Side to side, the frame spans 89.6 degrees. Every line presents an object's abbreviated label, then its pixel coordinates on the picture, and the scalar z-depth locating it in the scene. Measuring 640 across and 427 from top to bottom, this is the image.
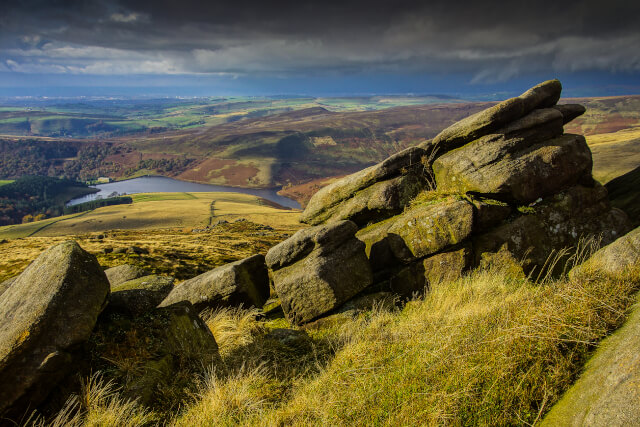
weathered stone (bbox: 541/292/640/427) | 3.75
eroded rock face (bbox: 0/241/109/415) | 6.25
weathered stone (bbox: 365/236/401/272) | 14.84
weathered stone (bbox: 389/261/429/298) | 13.72
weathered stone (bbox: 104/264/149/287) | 17.70
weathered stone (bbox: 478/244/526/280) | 12.76
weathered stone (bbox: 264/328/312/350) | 9.61
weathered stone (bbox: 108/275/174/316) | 8.85
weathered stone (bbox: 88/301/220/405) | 7.26
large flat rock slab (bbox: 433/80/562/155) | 16.28
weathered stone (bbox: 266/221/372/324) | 12.84
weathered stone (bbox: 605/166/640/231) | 15.53
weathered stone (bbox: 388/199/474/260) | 13.58
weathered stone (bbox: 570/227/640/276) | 7.45
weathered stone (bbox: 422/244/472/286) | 13.31
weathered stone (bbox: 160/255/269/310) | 14.48
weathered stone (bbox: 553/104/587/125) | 17.40
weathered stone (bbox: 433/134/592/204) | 14.62
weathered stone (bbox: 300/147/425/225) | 17.95
